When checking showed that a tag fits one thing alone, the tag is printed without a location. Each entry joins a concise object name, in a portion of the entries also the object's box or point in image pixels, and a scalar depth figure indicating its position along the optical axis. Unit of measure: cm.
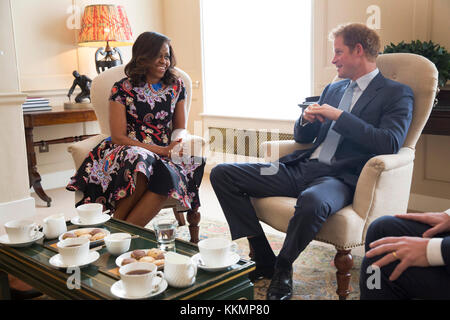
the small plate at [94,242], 164
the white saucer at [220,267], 138
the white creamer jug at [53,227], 170
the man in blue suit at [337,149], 197
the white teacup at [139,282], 122
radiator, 401
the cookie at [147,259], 144
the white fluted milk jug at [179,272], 127
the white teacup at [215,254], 139
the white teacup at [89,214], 184
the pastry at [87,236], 166
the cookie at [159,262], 143
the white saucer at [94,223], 183
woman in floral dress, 234
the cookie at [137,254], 148
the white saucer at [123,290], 123
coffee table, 130
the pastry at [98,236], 167
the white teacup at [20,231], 163
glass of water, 156
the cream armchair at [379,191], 187
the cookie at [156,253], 147
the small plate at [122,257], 143
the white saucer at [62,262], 143
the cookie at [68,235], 164
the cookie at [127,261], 142
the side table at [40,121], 353
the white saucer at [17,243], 161
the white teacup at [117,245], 154
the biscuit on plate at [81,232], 169
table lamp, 390
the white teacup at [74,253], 144
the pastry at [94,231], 172
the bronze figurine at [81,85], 393
